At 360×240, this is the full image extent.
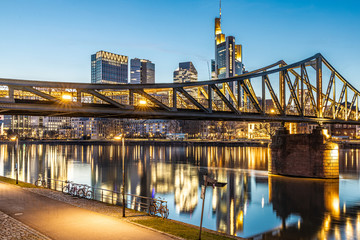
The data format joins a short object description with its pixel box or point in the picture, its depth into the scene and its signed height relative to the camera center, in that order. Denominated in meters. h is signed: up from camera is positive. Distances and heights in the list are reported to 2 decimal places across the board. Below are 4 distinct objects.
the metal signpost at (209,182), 16.06 -2.50
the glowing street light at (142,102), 37.34 +2.85
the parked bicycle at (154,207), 23.54 -5.53
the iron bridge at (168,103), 31.09 +2.78
